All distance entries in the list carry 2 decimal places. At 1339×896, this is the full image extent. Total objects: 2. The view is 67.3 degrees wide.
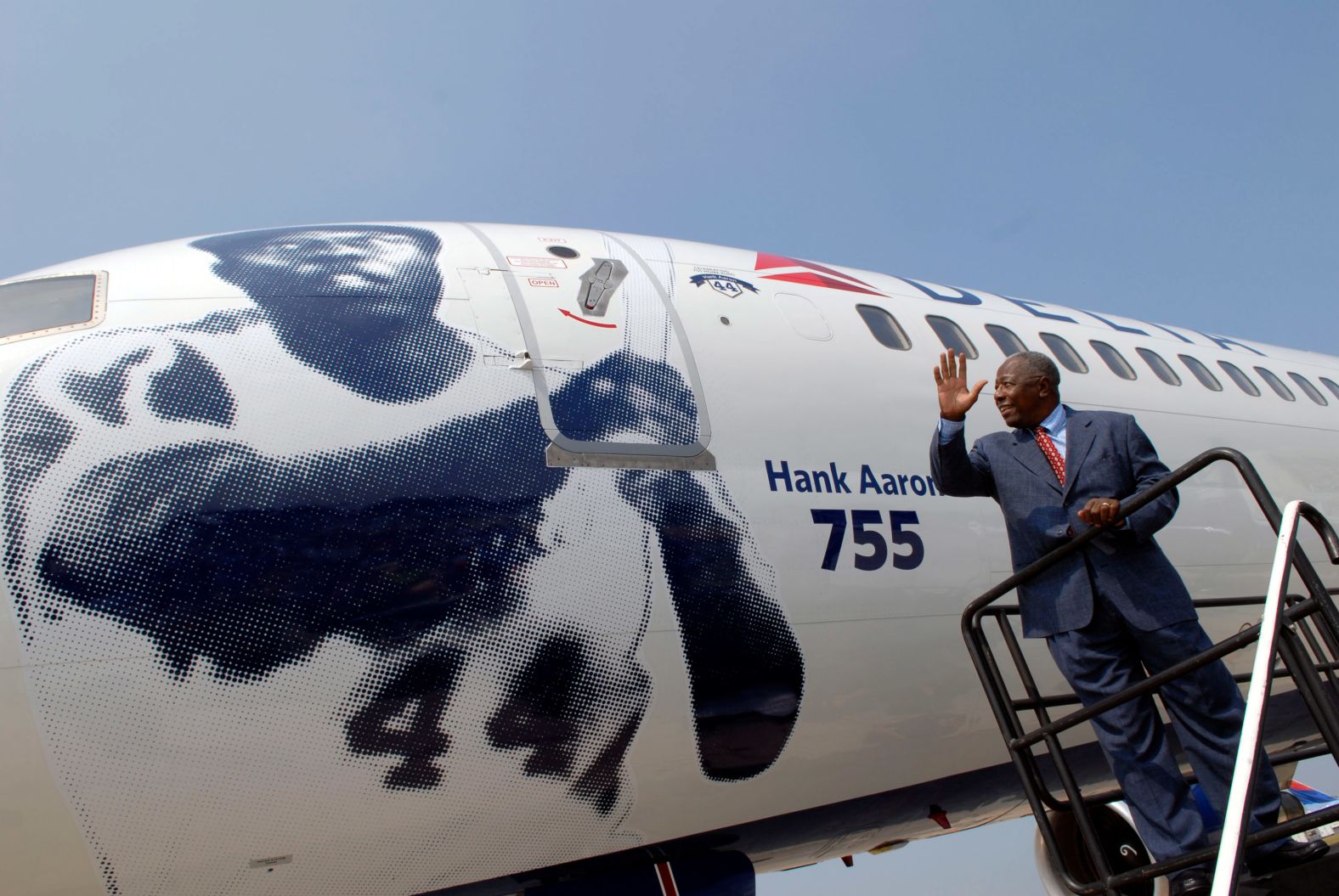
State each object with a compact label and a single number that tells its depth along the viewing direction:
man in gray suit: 3.52
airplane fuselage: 3.41
